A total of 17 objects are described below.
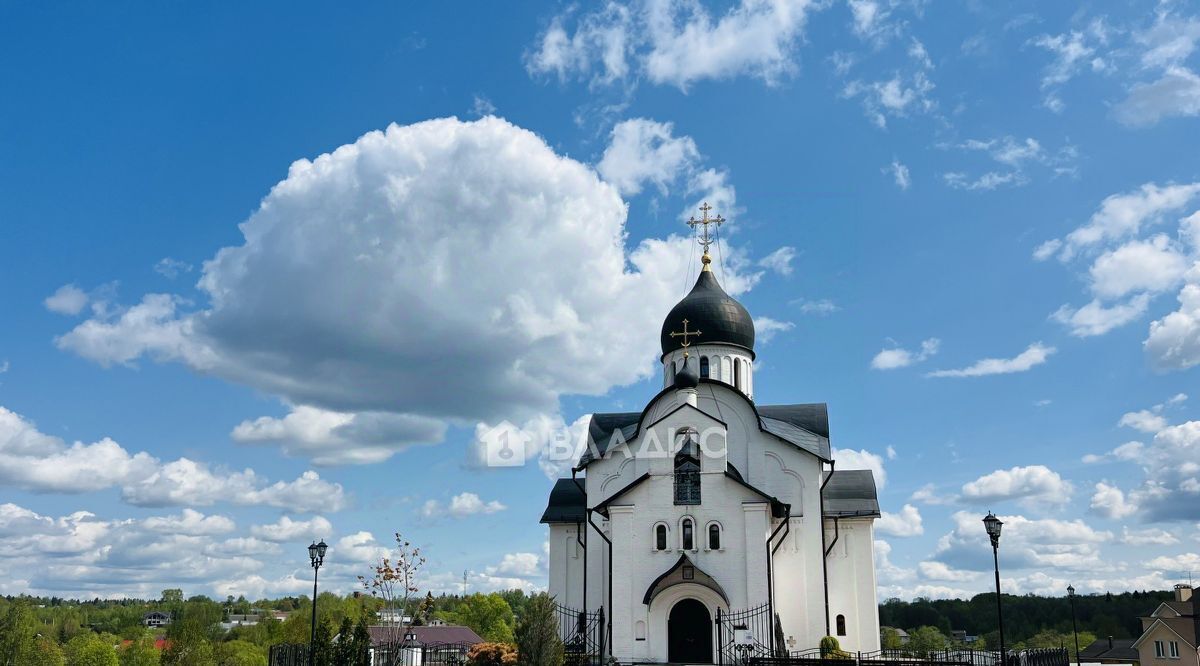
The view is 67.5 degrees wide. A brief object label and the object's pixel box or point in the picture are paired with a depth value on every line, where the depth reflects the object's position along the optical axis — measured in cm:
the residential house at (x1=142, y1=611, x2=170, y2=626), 13350
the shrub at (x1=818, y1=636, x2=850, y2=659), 2436
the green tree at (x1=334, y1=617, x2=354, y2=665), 2059
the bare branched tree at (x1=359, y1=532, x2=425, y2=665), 2381
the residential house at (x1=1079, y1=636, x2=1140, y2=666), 4814
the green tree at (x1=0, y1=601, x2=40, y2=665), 5091
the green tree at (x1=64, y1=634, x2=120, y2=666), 5506
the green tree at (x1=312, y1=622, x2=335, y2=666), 2050
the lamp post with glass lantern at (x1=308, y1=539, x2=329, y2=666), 2225
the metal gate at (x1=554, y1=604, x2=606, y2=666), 2419
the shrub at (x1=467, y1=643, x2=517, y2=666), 2286
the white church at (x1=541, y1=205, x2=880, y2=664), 2567
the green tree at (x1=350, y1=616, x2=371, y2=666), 2064
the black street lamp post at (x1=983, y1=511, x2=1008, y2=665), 2009
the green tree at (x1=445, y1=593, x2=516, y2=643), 7831
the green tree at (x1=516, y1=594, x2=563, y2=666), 2069
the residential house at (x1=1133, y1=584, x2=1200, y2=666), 4081
